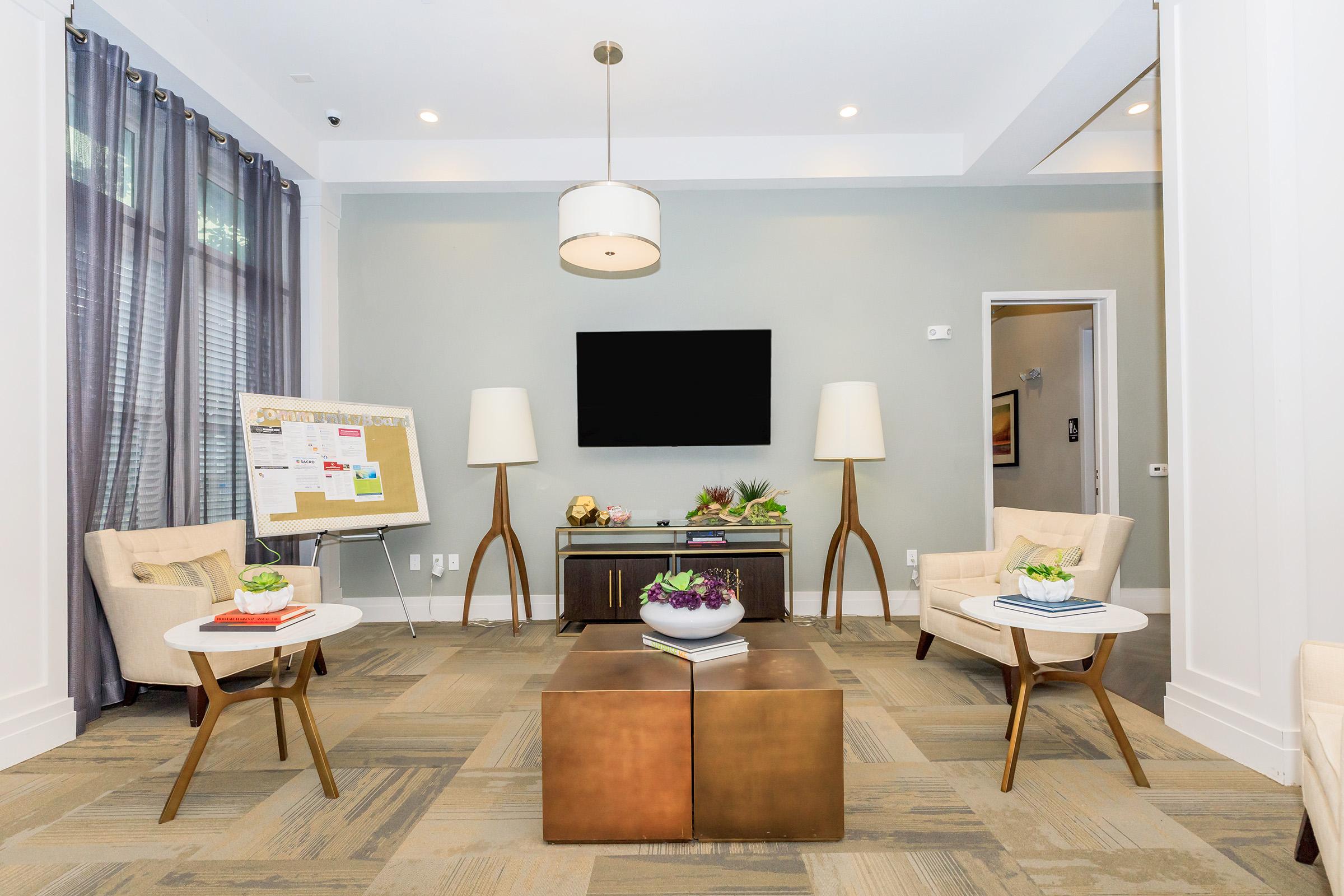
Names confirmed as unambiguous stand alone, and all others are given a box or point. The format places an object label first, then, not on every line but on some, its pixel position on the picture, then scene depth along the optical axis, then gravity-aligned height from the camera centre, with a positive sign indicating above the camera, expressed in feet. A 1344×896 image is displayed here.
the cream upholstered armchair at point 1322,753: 4.55 -2.20
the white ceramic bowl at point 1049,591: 7.29 -1.54
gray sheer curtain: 9.23 +2.32
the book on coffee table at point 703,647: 6.93 -2.03
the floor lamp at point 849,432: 13.65 +0.38
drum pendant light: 8.88 +3.07
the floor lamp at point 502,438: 13.75 +0.32
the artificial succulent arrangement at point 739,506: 14.26 -1.16
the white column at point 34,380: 7.99 +0.96
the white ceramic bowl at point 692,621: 7.00 -1.75
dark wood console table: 13.89 -2.46
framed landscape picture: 21.63 +0.67
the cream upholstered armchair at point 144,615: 9.02 -2.11
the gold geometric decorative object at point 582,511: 14.32 -1.23
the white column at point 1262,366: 7.13 +0.88
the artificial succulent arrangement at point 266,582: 7.07 -1.33
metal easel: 12.87 -1.64
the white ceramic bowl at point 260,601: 7.00 -1.51
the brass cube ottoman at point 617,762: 5.99 -2.75
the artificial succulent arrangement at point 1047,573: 7.42 -1.37
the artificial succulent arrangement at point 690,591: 7.12 -1.48
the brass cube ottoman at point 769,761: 6.00 -2.75
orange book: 6.86 -1.65
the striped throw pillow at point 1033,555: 10.04 -1.63
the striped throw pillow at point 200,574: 9.35 -1.66
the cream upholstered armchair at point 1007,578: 9.68 -2.09
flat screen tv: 15.07 +1.60
